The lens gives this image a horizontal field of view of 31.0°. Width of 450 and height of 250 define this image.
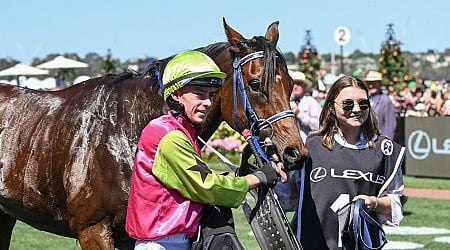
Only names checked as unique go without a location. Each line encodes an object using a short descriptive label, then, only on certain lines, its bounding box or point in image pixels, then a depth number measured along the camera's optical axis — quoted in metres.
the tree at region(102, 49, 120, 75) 34.75
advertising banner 15.46
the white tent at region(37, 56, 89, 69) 23.81
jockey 3.31
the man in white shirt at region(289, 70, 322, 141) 10.42
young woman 4.26
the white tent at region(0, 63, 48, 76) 23.15
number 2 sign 25.14
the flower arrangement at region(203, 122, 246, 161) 19.16
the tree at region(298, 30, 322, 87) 27.41
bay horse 4.47
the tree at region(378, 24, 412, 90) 26.02
